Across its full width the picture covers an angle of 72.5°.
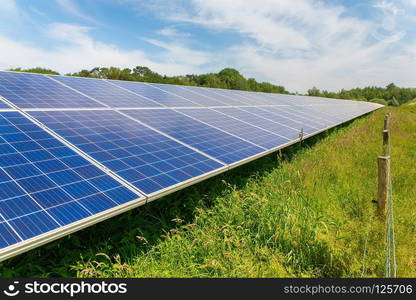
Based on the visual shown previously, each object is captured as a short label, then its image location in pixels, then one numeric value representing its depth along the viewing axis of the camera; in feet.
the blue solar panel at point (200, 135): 20.58
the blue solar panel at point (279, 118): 36.52
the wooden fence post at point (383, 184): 17.03
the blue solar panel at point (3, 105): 18.28
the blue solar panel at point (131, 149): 14.90
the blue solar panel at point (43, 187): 10.07
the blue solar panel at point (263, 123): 31.13
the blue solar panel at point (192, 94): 39.61
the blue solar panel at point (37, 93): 20.52
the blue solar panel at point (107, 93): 26.81
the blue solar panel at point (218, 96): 44.80
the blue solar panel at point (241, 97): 51.07
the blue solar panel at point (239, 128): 25.95
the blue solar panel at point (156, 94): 32.94
